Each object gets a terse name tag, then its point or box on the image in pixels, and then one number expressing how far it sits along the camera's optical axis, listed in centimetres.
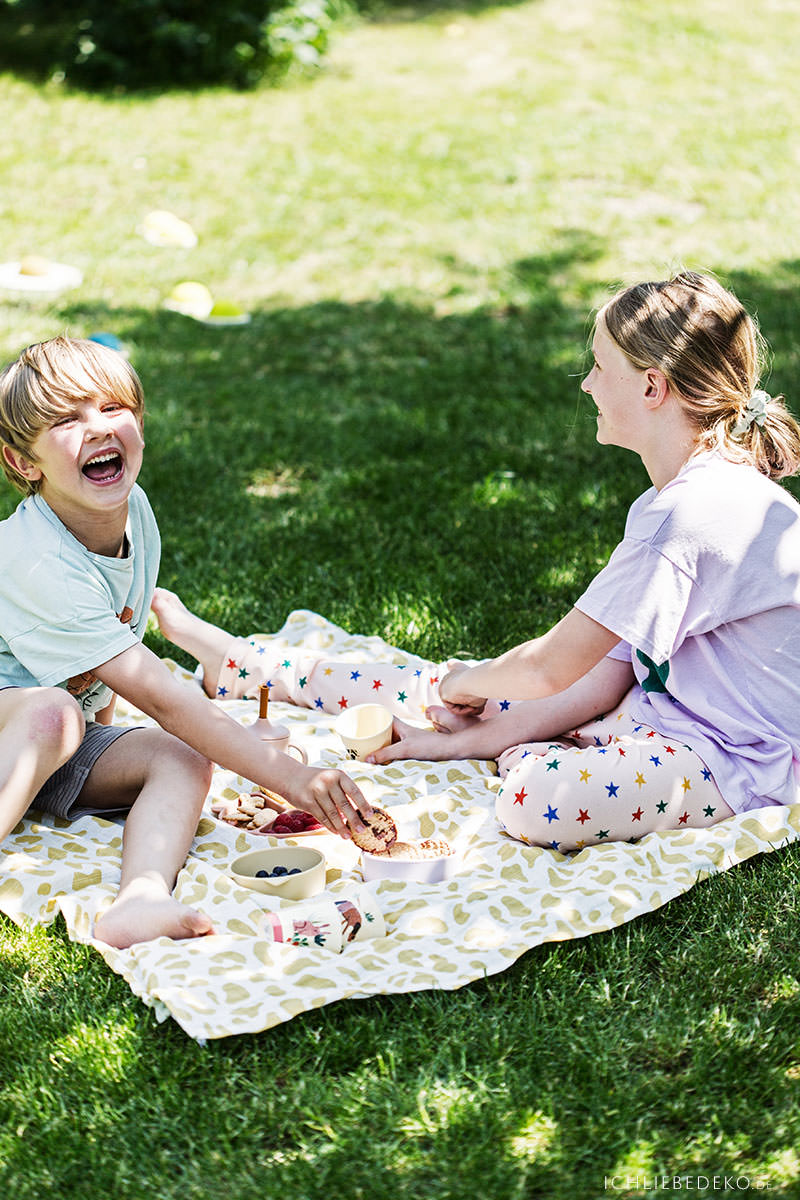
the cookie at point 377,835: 285
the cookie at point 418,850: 289
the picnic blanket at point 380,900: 241
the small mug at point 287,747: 323
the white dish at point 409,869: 283
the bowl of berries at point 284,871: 274
